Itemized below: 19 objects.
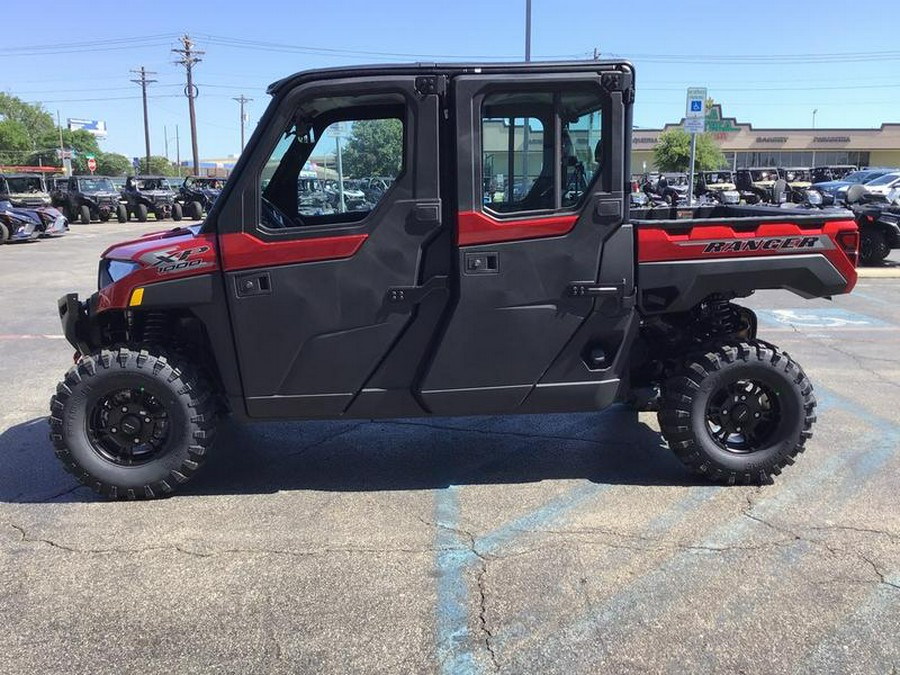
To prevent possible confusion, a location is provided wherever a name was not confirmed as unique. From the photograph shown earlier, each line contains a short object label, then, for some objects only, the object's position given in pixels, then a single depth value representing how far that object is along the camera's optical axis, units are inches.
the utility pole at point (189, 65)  2102.6
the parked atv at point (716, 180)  1311.3
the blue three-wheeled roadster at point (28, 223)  786.8
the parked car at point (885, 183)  917.8
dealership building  3110.2
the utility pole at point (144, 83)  2650.1
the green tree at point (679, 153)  2441.6
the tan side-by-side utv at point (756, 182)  1063.0
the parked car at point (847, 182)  751.7
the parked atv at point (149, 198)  1196.5
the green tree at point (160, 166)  4115.7
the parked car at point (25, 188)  1126.4
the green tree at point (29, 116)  4308.6
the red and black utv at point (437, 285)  141.9
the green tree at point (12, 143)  3636.8
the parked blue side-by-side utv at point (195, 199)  1203.9
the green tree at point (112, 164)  4571.9
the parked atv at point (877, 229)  533.3
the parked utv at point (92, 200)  1147.3
